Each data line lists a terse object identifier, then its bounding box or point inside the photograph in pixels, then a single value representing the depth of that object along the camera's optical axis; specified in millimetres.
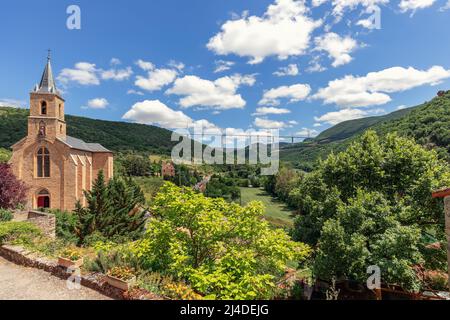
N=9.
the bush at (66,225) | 15194
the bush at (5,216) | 11961
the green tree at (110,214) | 17875
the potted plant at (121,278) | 5552
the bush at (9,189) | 15700
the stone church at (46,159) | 26938
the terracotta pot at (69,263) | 6625
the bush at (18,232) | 8688
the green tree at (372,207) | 7785
